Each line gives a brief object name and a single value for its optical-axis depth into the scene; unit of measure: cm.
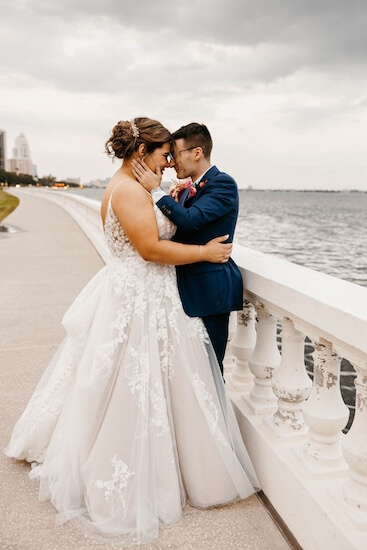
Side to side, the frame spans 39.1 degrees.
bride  259
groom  267
